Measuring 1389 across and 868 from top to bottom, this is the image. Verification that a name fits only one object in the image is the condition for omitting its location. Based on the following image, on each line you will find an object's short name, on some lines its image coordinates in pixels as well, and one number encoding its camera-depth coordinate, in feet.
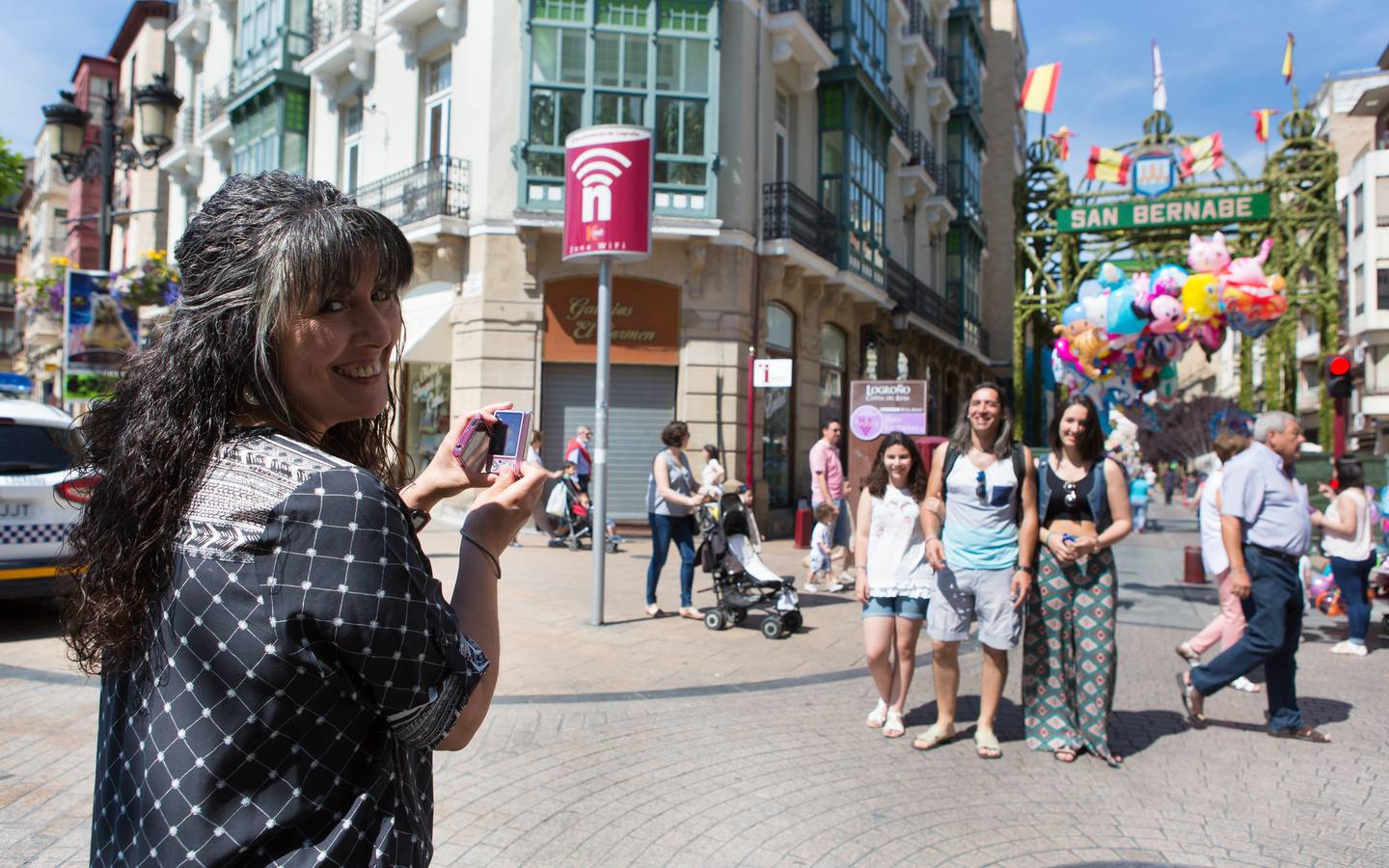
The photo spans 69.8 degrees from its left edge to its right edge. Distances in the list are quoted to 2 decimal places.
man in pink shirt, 38.83
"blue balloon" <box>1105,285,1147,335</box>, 32.94
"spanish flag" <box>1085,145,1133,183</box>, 64.13
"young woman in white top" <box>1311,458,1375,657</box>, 26.00
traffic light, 42.42
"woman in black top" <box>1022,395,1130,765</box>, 16.96
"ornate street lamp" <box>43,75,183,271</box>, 42.14
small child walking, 37.00
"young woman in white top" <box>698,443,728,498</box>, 40.01
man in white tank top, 17.01
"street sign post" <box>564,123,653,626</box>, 26.58
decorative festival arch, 58.08
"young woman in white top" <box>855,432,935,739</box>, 18.39
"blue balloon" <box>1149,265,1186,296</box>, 31.94
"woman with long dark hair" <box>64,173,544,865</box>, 4.06
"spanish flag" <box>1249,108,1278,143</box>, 64.23
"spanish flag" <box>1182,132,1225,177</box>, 60.80
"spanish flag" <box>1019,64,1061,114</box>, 77.30
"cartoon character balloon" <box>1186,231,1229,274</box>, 32.30
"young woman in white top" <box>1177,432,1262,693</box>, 22.25
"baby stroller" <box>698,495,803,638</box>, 26.99
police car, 23.80
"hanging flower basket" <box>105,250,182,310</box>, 47.67
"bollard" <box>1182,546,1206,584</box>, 40.50
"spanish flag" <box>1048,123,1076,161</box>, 67.87
